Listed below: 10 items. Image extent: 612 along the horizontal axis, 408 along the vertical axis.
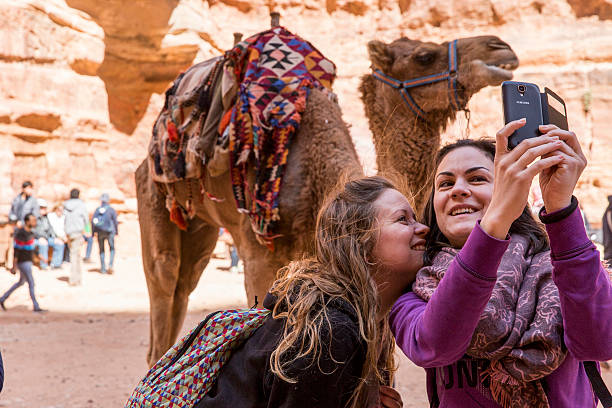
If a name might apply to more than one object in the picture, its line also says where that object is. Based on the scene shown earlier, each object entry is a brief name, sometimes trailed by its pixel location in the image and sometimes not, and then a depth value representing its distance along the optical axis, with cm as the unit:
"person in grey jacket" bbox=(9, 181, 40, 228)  1036
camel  348
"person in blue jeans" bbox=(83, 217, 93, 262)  1399
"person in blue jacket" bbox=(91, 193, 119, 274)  1256
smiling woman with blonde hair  140
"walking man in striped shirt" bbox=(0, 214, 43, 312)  893
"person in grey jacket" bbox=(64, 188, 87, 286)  1102
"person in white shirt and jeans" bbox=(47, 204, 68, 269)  1257
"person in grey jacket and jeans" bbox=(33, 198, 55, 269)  1174
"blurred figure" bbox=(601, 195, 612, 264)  674
